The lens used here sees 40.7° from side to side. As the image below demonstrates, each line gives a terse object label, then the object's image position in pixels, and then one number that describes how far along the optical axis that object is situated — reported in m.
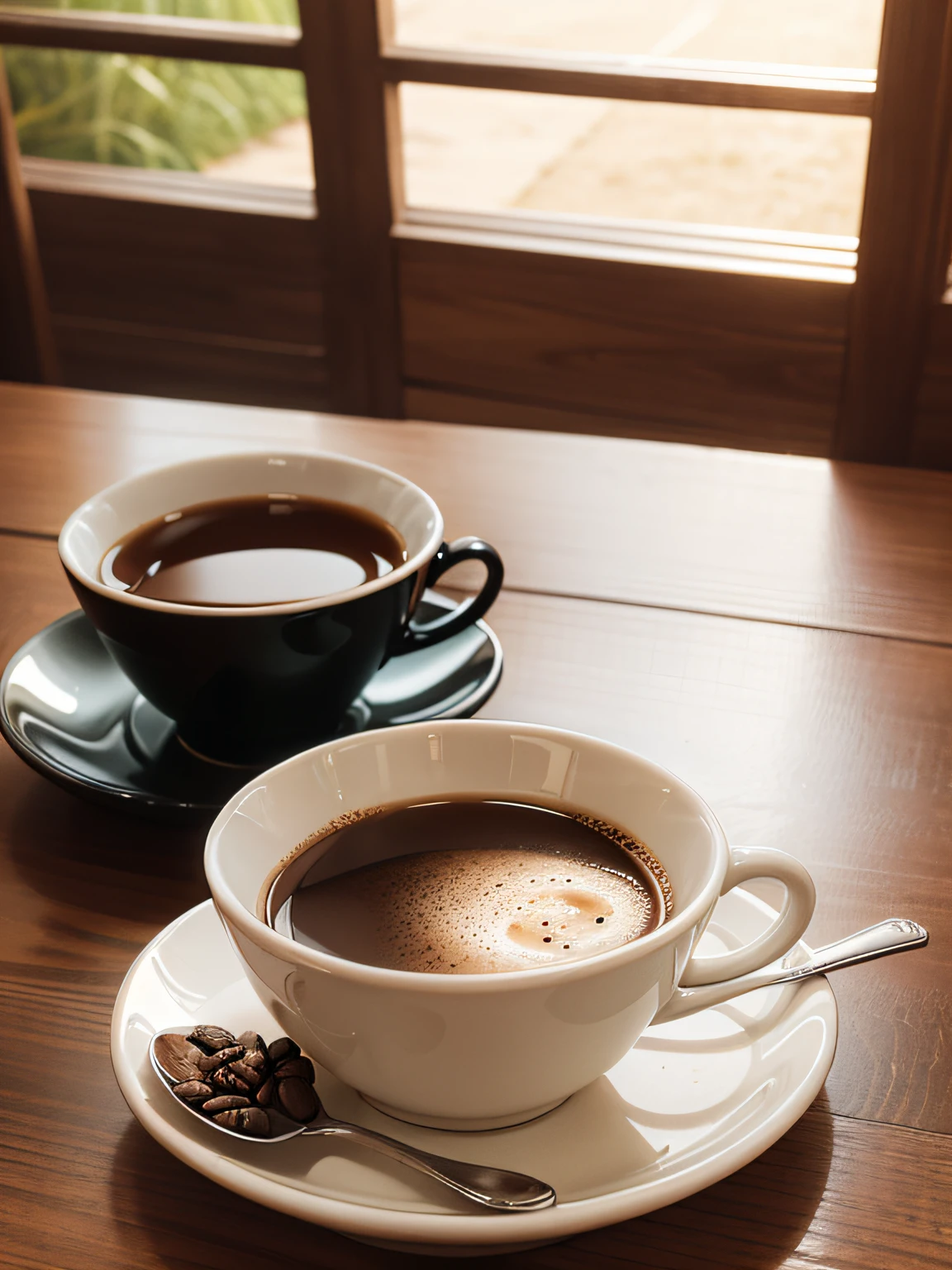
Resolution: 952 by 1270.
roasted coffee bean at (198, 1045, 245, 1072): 0.42
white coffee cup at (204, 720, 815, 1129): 0.38
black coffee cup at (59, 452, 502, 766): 0.59
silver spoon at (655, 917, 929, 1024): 0.45
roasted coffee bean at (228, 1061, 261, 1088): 0.42
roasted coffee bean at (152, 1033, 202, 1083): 0.42
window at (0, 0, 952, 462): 1.60
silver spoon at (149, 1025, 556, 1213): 0.38
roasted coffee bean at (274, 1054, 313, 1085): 0.42
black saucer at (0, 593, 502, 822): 0.61
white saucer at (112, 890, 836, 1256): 0.38
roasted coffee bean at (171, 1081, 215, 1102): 0.41
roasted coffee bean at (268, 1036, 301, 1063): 0.43
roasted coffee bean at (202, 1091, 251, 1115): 0.41
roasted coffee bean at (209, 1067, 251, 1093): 0.42
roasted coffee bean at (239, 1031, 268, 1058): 0.44
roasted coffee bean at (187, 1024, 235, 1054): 0.44
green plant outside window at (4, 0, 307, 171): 3.12
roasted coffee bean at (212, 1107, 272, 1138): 0.40
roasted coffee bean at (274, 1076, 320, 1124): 0.41
